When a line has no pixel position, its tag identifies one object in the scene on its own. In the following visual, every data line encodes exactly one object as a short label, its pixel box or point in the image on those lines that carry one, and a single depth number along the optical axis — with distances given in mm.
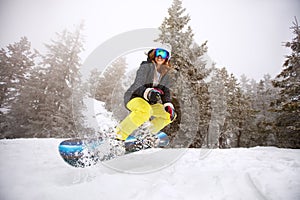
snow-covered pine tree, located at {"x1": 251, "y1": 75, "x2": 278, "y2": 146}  20734
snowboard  3417
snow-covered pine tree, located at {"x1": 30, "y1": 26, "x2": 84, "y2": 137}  14414
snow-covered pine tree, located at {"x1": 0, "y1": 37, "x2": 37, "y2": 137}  15531
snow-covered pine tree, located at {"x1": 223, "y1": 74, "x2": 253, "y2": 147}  18516
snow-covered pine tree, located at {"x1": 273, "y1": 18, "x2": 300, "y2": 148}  10934
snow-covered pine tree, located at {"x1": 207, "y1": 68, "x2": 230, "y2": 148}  12828
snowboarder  3531
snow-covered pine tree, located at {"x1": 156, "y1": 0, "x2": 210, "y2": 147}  10336
